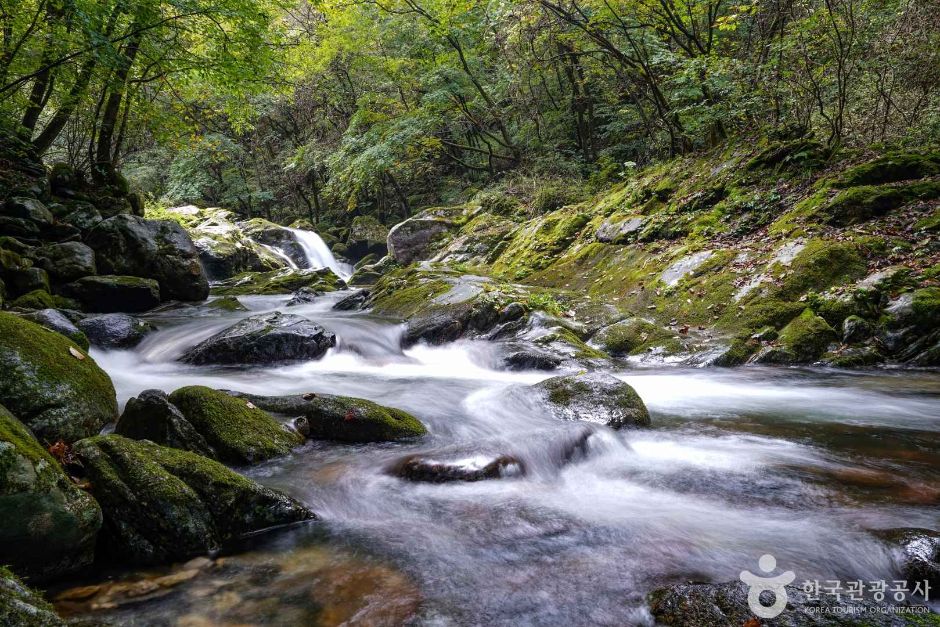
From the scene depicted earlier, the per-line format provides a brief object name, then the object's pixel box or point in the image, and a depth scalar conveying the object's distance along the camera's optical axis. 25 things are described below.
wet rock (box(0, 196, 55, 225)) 11.06
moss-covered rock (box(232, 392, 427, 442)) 4.97
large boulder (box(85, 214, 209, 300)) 12.02
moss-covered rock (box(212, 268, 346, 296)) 16.92
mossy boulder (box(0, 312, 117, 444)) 3.48
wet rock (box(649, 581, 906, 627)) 2.08
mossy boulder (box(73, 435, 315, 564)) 2.80
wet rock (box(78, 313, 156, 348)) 8.84
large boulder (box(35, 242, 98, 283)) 10.56
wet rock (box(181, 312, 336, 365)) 8.54
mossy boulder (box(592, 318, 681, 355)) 8.28
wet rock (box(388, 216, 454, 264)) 19.28
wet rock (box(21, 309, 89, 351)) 6.25
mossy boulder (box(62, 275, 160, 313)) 10.72
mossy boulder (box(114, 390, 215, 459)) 3.80
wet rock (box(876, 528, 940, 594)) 2.50
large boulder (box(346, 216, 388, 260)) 25.62
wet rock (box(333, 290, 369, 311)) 13.83
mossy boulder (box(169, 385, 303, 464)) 4.20
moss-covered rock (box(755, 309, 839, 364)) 6.95
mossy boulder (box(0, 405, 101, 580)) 2.30
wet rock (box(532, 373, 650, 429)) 5.32
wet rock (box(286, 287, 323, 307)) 15.31
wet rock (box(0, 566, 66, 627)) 1.71
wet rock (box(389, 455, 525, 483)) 4.04
